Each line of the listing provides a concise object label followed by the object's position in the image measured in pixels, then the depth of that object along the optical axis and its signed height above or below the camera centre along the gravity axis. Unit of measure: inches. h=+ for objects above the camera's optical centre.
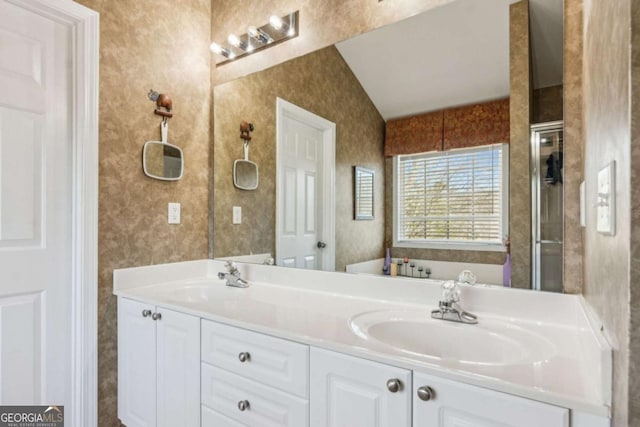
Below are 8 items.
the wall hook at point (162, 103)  70.2 +23.1
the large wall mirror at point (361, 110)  47.1 +17.7
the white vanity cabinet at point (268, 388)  30.5 -19.1
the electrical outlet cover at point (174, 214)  73.8 +0.7
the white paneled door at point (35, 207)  55.0 +1.7
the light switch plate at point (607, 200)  22.4 +1.1
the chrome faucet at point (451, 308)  45.3 -11.9
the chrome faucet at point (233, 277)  69.8 -12.0
